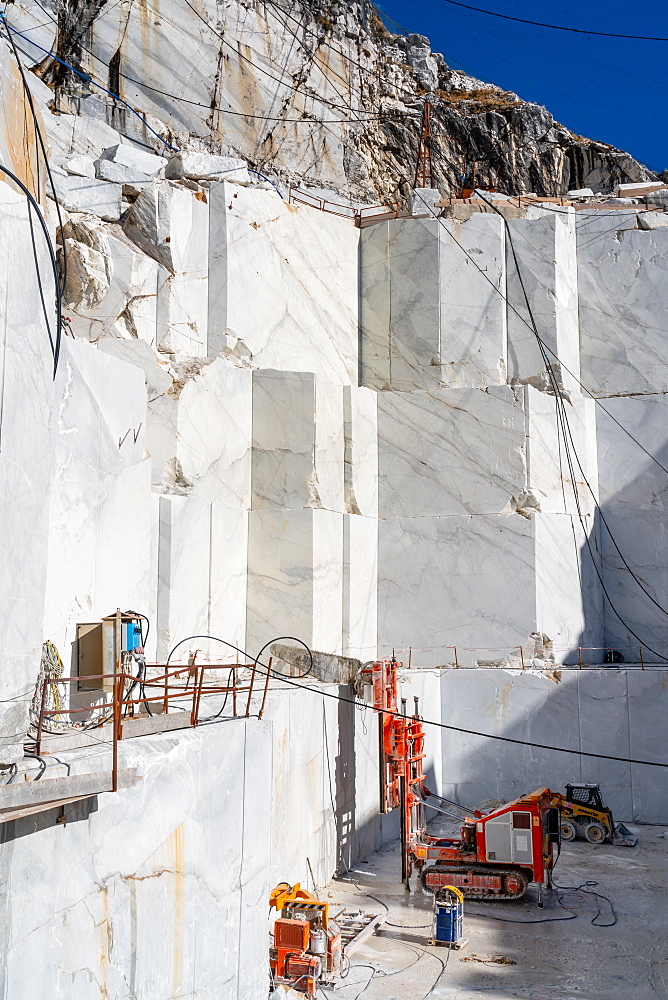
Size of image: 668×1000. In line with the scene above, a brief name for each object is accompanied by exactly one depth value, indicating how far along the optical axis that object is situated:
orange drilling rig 14.55
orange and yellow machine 11.02
